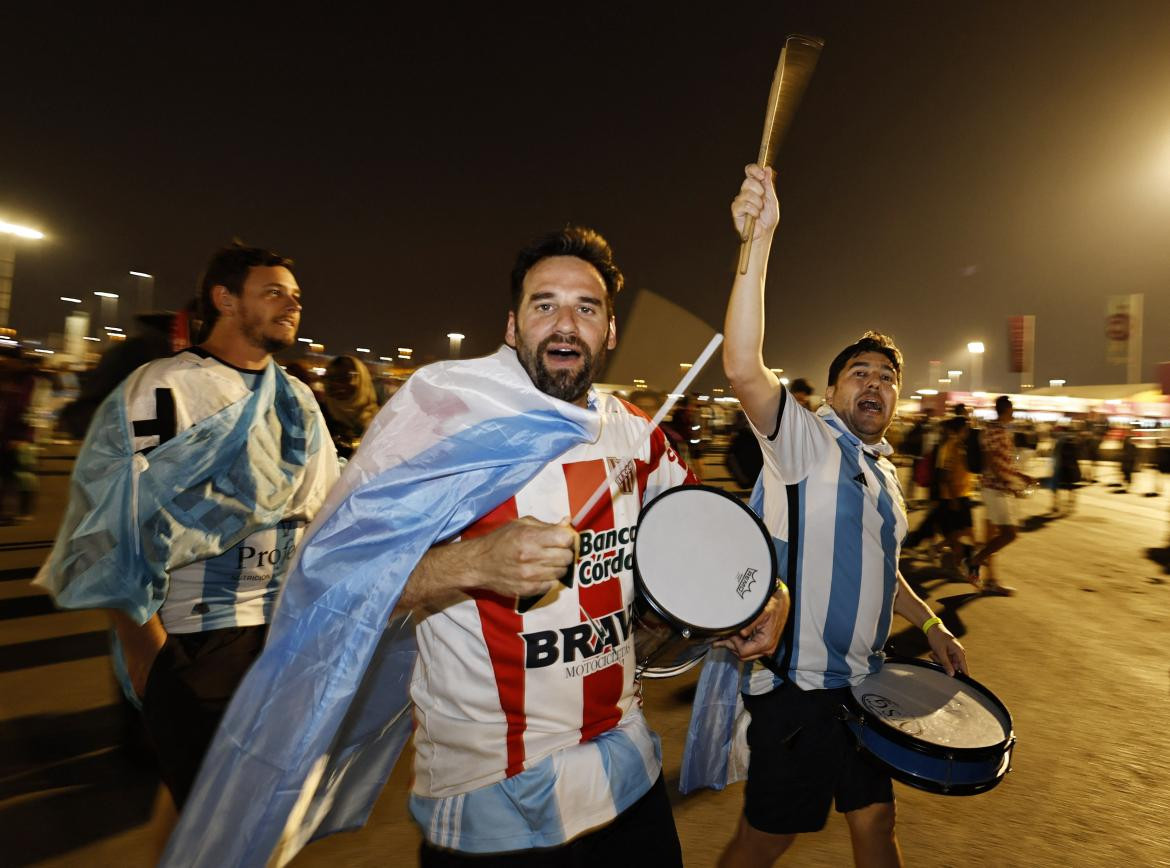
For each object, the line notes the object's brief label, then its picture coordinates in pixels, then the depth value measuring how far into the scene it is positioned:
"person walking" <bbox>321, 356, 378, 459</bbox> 4.80
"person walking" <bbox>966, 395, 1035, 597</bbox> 7.23
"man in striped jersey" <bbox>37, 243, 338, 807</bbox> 2.16
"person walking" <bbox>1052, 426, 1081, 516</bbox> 11.81
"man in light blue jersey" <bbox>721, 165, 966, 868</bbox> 2.31
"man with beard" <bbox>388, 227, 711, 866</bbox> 1.58
